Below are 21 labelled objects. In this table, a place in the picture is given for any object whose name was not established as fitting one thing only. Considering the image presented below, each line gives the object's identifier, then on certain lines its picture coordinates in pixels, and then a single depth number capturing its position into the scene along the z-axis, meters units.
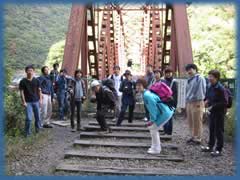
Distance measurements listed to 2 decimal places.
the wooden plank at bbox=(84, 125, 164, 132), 6.11
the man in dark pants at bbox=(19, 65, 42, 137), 5.56
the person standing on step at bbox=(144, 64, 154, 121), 6.86
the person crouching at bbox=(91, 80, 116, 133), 5.71
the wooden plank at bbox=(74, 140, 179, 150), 5.22
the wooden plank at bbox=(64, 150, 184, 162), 4.70
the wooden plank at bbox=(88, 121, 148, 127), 6.44
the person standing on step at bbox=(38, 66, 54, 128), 6.52
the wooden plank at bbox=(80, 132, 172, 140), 5.69
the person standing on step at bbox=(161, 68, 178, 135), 5.63
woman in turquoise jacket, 4.72
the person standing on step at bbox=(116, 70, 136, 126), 6.29
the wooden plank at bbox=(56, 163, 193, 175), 4.17
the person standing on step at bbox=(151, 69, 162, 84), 5.69
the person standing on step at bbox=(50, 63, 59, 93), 7.04
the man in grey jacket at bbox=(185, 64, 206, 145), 5.22
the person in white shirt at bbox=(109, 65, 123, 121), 6.91
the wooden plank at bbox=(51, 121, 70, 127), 6.84
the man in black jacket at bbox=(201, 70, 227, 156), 4.66
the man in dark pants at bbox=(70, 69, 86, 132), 6.29
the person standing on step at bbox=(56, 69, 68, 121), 6.92
